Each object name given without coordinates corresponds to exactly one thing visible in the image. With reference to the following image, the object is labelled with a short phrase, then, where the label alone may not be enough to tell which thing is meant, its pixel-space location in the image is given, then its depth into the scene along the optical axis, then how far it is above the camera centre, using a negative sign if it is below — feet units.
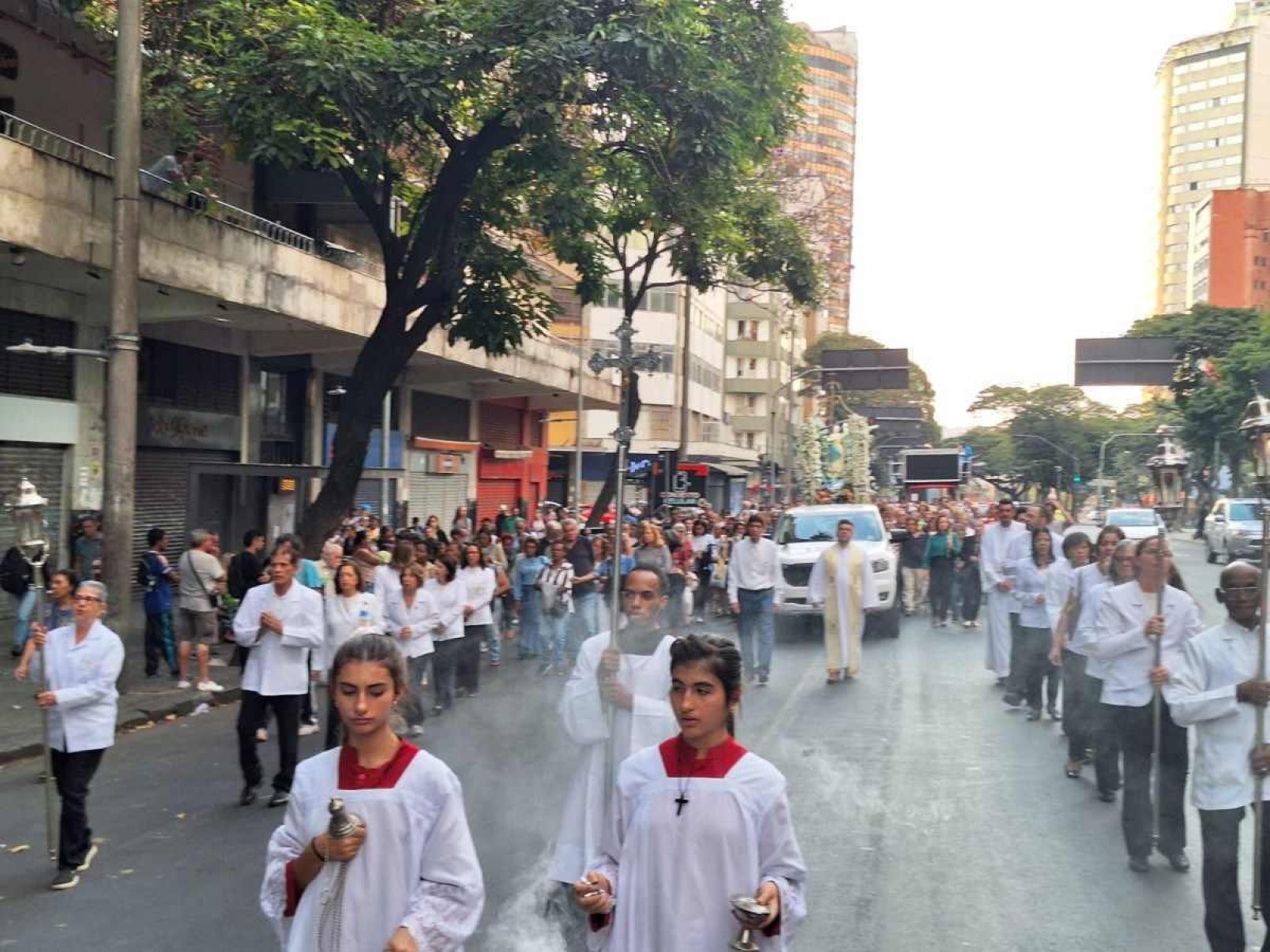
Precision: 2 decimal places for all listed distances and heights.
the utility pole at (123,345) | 39.75 +3.48
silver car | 102.47 -3.20
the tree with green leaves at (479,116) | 43.73 +12.64
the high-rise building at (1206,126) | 448.65 +124.84
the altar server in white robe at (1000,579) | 43.01 -3.10
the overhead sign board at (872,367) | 108.47 +9.15
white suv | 59.41 -3.29
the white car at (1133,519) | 93.76 -2.37
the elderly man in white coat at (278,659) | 27.32 -3.92
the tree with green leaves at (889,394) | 284.82 +22.28
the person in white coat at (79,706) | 22.02 -4.02
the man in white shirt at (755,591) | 45.60 -3.89
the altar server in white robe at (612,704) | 18.11 -3.10
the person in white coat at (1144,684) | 22.77 -3.49
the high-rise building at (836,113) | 427.33 +121.22
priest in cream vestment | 45.62 -4.08
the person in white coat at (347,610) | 30.50 -3.23
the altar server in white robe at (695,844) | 10.91 -3.01
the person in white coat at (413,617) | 36.40 -3.98
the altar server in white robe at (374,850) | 10.54 -3.02
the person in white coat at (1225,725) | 17.16 -3.07
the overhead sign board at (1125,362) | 78.38 +7.23
